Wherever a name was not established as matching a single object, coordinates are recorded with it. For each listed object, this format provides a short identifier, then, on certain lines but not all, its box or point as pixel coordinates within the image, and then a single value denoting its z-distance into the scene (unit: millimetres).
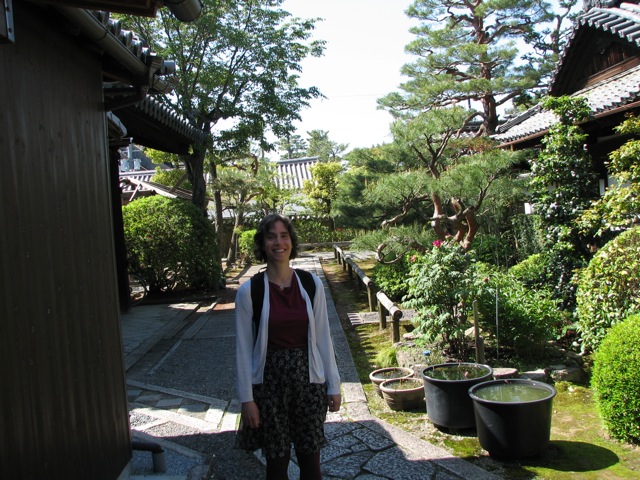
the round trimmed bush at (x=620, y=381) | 4137
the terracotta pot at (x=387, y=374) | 5574
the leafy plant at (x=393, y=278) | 10460
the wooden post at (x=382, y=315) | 8578
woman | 2809
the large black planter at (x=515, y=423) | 3971
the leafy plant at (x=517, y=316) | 6012
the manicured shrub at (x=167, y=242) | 11688
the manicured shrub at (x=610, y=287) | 5488
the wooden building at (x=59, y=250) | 2305
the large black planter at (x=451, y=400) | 4535
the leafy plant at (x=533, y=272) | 7777
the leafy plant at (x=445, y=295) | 5918
